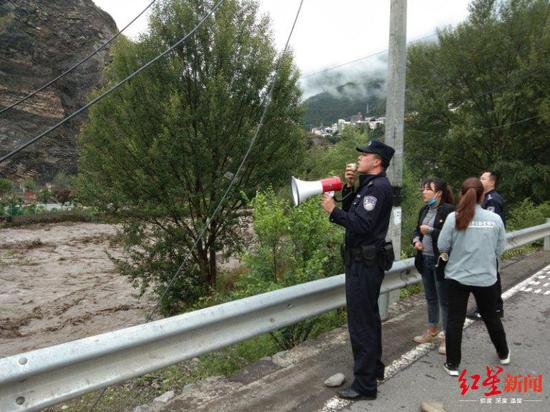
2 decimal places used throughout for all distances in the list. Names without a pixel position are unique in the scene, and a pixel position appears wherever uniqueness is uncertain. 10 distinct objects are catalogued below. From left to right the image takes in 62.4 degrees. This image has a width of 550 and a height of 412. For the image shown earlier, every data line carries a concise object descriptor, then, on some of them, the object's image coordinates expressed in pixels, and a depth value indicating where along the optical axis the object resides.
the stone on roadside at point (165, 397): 3.26
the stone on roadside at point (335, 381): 3.46
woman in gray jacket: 3.79
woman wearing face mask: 4.59
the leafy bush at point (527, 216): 13.94
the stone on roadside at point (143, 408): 3.09
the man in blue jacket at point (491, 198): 5.67
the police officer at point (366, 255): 3.28
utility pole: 5.05
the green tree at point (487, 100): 22.94
